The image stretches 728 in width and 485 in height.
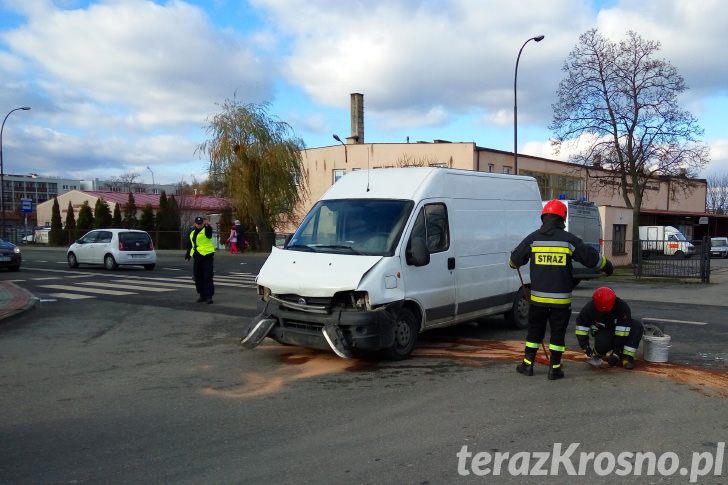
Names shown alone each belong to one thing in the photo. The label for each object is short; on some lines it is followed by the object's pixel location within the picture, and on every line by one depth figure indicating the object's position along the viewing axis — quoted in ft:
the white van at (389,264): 23.40
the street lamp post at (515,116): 89.61
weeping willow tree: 119.65
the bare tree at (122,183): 369.42
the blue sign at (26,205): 175.32
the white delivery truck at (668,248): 69.26
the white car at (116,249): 71.97
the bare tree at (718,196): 311.58
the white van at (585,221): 69.82
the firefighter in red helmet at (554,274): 21.75
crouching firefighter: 23.18
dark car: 73.10
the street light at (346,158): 149.28
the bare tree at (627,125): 95.96
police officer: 41.91
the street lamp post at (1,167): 140.81
